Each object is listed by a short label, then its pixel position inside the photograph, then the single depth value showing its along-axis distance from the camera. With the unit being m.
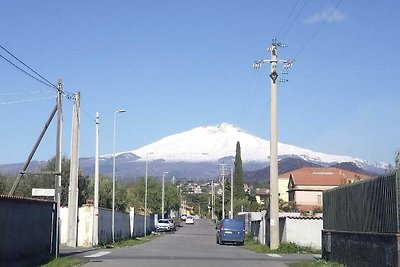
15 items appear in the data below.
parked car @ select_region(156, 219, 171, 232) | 86.56
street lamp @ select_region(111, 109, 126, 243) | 48.77
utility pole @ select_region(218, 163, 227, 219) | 108.21
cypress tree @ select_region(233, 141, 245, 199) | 121.00
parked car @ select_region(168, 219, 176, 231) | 90.49
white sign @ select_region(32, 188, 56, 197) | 28.31
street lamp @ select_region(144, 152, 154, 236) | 72.35
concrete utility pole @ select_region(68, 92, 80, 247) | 35.62
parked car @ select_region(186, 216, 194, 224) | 140.52
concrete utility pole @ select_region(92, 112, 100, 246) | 41.47
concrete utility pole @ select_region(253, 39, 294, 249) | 39.44
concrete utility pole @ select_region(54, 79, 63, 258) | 26.81
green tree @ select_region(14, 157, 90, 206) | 55.25
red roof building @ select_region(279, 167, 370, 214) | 98.50
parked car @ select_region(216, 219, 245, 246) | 49.81
